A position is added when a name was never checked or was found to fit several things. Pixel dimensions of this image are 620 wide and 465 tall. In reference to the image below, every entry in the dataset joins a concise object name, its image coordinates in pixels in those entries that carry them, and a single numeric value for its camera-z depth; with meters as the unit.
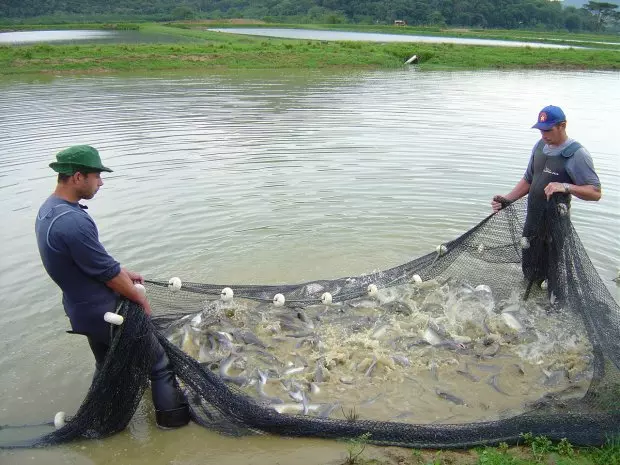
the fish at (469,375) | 6.07
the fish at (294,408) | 5.48
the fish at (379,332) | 6.73
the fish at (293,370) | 6.09
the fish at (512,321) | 6.80
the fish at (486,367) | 6.20
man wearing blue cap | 6.48
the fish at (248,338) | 6.62
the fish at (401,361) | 6.29
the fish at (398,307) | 7.23
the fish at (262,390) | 5.64
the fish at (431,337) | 6.60
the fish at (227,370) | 5.94
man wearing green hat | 4.55
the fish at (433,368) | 6.11
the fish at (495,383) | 5.88
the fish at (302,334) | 6.80
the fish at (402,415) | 5.52
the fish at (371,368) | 6.12
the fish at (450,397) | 5.72
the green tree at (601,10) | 119.72
